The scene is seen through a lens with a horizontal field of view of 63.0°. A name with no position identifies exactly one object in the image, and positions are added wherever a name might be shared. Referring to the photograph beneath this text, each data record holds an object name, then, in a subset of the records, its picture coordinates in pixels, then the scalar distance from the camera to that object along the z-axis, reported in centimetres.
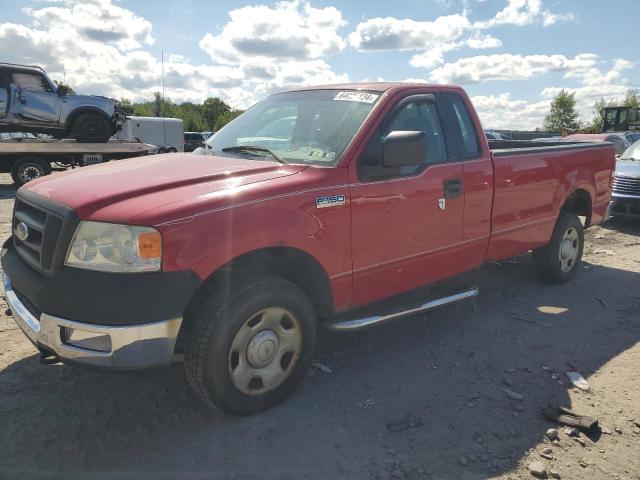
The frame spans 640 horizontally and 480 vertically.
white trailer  2697
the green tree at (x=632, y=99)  6128
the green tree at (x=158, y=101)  6085
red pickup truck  253
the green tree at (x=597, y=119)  5786
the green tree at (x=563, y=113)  6150
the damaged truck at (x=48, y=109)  1324
